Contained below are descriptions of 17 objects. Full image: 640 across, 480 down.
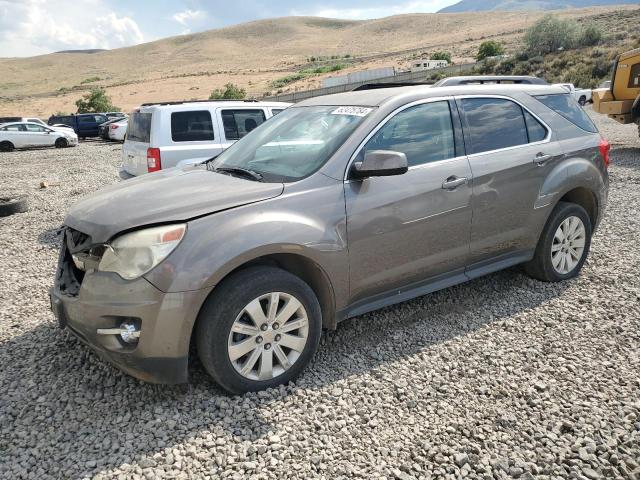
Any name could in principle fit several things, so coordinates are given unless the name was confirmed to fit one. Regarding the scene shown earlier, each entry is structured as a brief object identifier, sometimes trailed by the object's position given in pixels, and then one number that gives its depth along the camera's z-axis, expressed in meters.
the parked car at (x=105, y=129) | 26.20
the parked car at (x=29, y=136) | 23.36
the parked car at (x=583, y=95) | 24.75
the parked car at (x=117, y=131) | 24.70
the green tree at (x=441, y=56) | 68.09
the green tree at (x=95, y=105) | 46.34
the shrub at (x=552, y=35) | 49.16
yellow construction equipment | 13.16
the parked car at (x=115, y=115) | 30.06
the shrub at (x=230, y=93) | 48.04
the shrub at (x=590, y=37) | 47.38
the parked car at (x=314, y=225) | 2.92
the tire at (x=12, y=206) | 8.91
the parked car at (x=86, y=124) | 28.86
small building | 56.39
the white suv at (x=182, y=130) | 7.02
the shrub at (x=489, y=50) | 58.56
